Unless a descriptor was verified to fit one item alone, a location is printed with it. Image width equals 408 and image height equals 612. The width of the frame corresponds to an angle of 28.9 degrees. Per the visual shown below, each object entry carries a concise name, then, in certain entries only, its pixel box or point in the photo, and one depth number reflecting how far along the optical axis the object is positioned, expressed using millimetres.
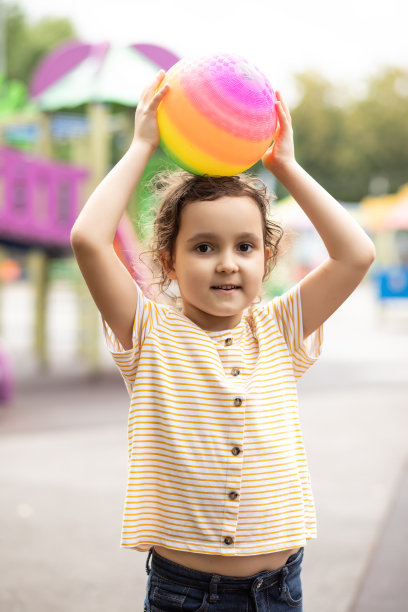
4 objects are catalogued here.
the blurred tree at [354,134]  46000
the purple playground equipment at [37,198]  7863
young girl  1730
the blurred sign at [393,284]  15164
